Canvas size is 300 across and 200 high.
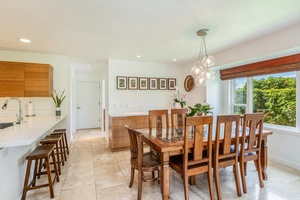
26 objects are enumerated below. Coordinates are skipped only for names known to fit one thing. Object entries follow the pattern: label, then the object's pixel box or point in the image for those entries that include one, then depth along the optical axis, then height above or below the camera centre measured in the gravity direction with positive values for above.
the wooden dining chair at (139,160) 1.89 -0.83
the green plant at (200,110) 2.45 -0.17
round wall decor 4.71 +0.51
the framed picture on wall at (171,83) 4.99 +0.54
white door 6.34 -0.22
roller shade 2.67 +0.65
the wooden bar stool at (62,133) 3.01 -0.67
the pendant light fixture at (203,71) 2.59 +0.48
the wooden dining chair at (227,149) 1.89 -0.65
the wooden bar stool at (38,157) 1.91 -0.73
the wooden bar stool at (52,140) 2.47 -0.67
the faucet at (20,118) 2.46 -0.29
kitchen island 1.54 -0.67
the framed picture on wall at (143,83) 4.60 +0.50
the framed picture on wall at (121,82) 4.34 +0.49
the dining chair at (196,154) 1.76 -0.66
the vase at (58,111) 3.78 -0.29
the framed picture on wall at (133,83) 4.47 +0.49
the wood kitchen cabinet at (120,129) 3.75 -0.74
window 2.98 +0.05
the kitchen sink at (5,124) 2.47 -0.40
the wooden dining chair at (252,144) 2.07 -0.65
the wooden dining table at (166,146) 1.78 -0.58
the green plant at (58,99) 3.83 +0.02
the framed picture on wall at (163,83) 4.86 +0.51
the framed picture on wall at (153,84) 4.73 +0.48
